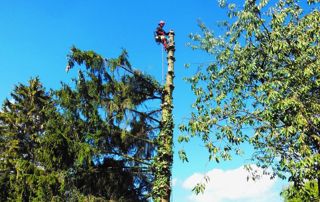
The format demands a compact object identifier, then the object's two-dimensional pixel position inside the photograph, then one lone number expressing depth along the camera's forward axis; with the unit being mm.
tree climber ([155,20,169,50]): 15048
